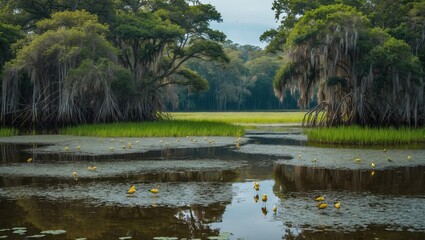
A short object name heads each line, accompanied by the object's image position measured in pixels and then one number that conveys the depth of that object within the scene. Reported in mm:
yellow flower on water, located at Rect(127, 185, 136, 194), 9945
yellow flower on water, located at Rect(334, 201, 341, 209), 8617
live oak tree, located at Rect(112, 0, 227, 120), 34562
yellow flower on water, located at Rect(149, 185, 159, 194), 9889
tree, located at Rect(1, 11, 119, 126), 28453
